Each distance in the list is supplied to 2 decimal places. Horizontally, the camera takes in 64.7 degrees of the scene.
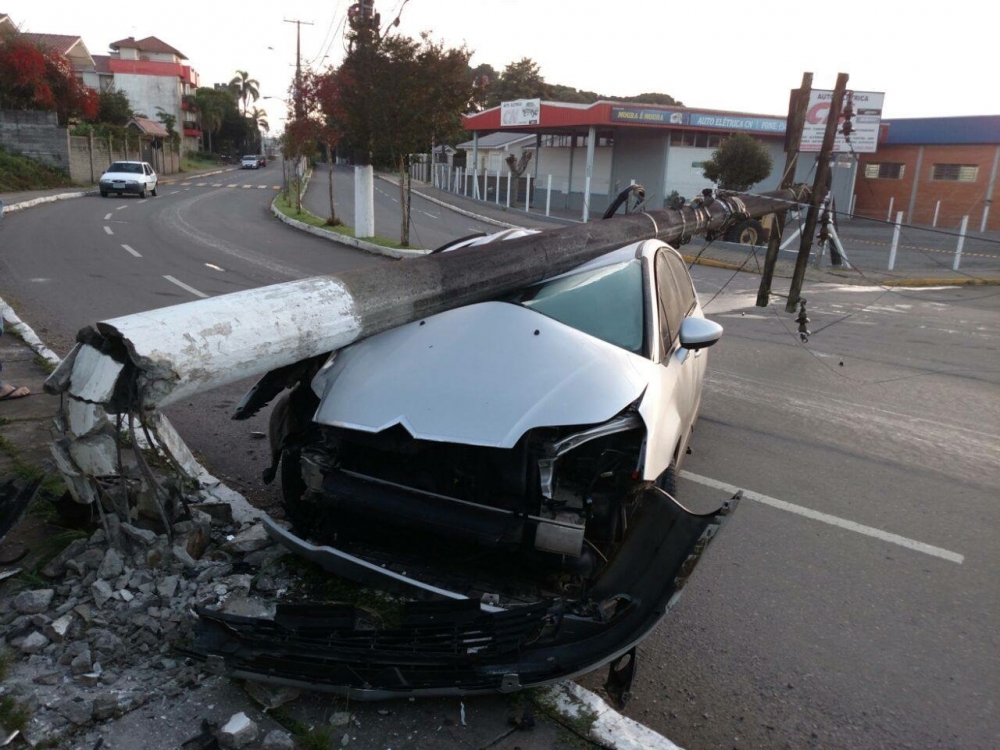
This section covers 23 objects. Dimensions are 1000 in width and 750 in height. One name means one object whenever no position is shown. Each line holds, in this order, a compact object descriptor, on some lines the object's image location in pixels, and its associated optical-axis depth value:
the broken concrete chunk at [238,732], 2.84
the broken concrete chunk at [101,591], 3.58
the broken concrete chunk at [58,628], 3.36
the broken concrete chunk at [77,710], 2.92
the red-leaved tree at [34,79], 36.97
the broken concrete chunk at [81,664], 3.18
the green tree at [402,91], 17.33
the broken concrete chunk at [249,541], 4.20
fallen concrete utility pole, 3.52
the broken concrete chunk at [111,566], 3.73
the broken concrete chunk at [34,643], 3.28
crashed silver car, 3.08
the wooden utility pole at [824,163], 12.34
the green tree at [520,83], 71.56
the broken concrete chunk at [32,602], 3.52
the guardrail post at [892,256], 20.59
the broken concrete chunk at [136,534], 3.88
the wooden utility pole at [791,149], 12.91
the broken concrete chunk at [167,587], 3.66
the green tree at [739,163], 26.80
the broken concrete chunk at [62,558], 3.80
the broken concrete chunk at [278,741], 2.85
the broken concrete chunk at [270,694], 3.08
